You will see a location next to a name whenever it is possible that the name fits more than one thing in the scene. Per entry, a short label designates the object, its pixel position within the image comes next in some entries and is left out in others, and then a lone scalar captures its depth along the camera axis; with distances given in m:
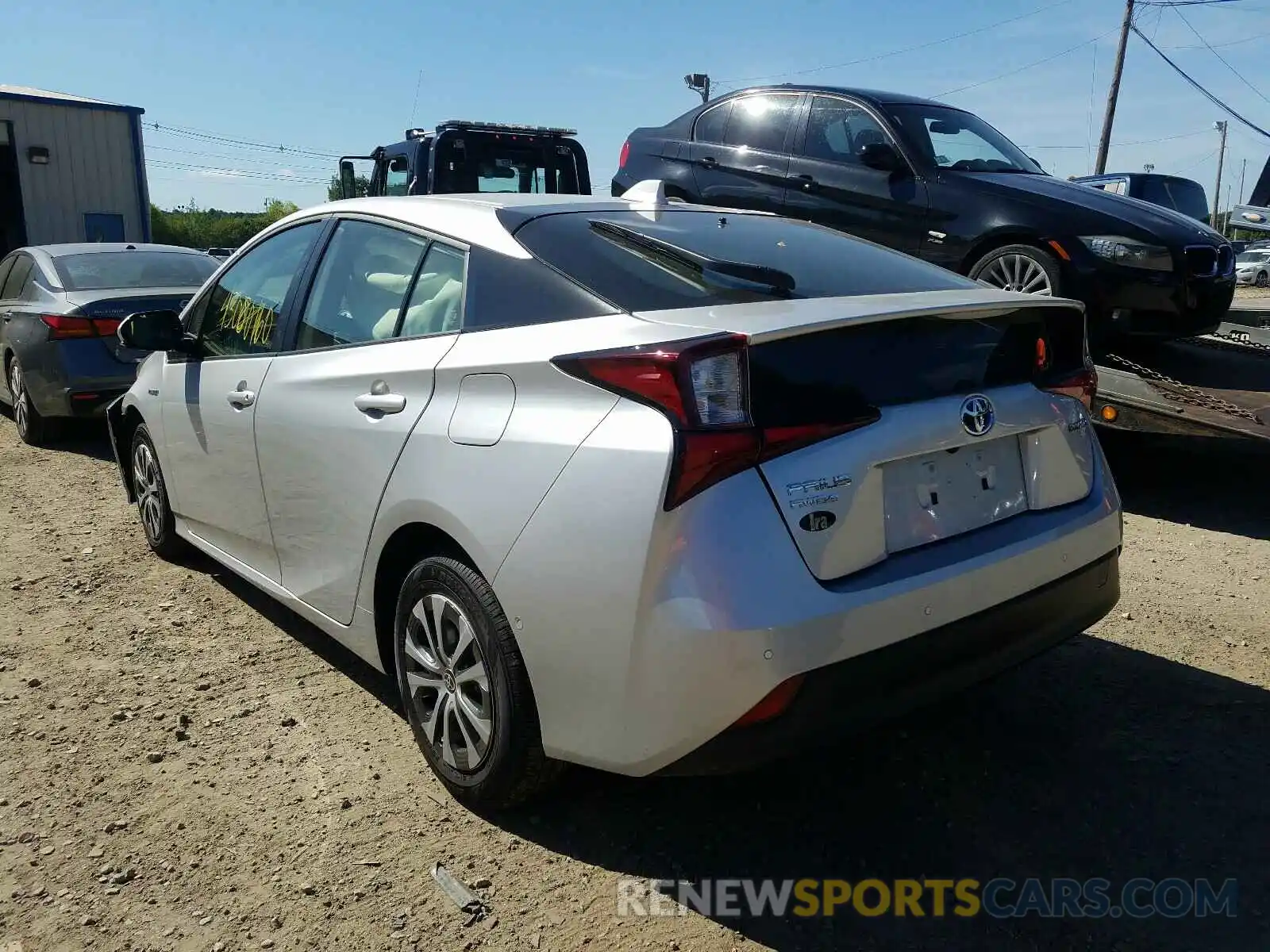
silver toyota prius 2.17
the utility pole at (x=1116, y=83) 28.53
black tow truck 10.55
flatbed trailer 4.89
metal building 19.70
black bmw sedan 5.68
